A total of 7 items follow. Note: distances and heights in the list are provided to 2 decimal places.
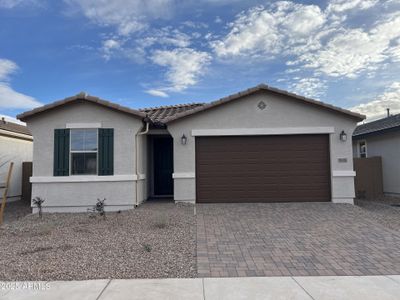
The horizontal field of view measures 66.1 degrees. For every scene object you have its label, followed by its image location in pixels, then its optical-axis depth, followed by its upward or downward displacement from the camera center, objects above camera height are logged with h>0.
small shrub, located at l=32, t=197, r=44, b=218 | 9.65 -1.09
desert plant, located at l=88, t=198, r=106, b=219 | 9.20 -1.24
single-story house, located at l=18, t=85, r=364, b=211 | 10.98 +0.59
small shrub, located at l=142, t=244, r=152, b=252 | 6.04 -1.60
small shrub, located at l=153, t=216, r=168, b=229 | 7.75 -1.44
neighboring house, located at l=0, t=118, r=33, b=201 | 13.23 +0.80
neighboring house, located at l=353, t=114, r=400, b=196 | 13.42 +0.83
